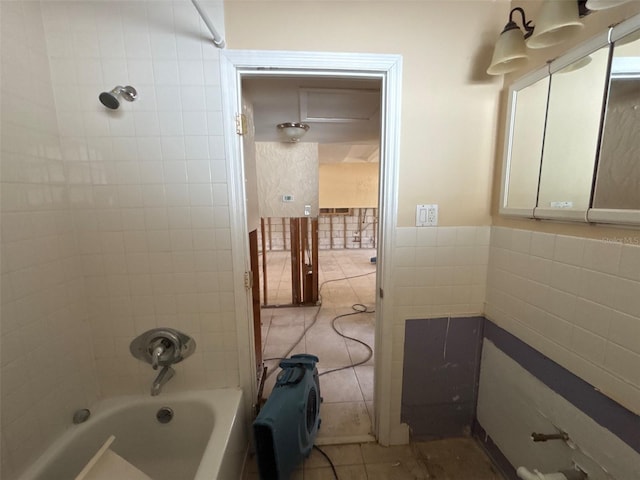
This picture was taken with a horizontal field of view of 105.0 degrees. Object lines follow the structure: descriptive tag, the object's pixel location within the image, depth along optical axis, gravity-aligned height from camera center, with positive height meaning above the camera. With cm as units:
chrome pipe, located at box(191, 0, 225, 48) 92 +74
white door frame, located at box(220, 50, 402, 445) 116 +20
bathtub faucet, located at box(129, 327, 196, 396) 130 -74
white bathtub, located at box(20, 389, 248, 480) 122 -113
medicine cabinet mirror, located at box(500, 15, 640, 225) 80 +27
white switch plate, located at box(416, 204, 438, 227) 130 -5
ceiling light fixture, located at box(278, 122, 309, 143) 224 +72
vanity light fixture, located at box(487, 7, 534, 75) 99 +65
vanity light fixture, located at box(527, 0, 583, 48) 83 +63
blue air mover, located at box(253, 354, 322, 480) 109 -103
